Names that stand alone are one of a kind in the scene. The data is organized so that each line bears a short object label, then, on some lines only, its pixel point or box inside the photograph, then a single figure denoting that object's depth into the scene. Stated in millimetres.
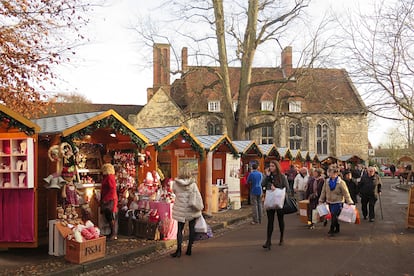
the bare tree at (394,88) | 13086
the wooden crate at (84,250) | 6883
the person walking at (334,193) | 9570
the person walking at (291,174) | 19078
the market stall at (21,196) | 7707
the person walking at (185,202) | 7613
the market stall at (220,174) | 13688
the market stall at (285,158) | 23919
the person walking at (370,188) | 12453
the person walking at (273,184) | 8173
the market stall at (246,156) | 17875
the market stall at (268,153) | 19969
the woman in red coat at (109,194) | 8773
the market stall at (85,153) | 8219
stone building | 39562
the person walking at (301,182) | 14375
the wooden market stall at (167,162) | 9312
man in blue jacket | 12055
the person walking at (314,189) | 11062
